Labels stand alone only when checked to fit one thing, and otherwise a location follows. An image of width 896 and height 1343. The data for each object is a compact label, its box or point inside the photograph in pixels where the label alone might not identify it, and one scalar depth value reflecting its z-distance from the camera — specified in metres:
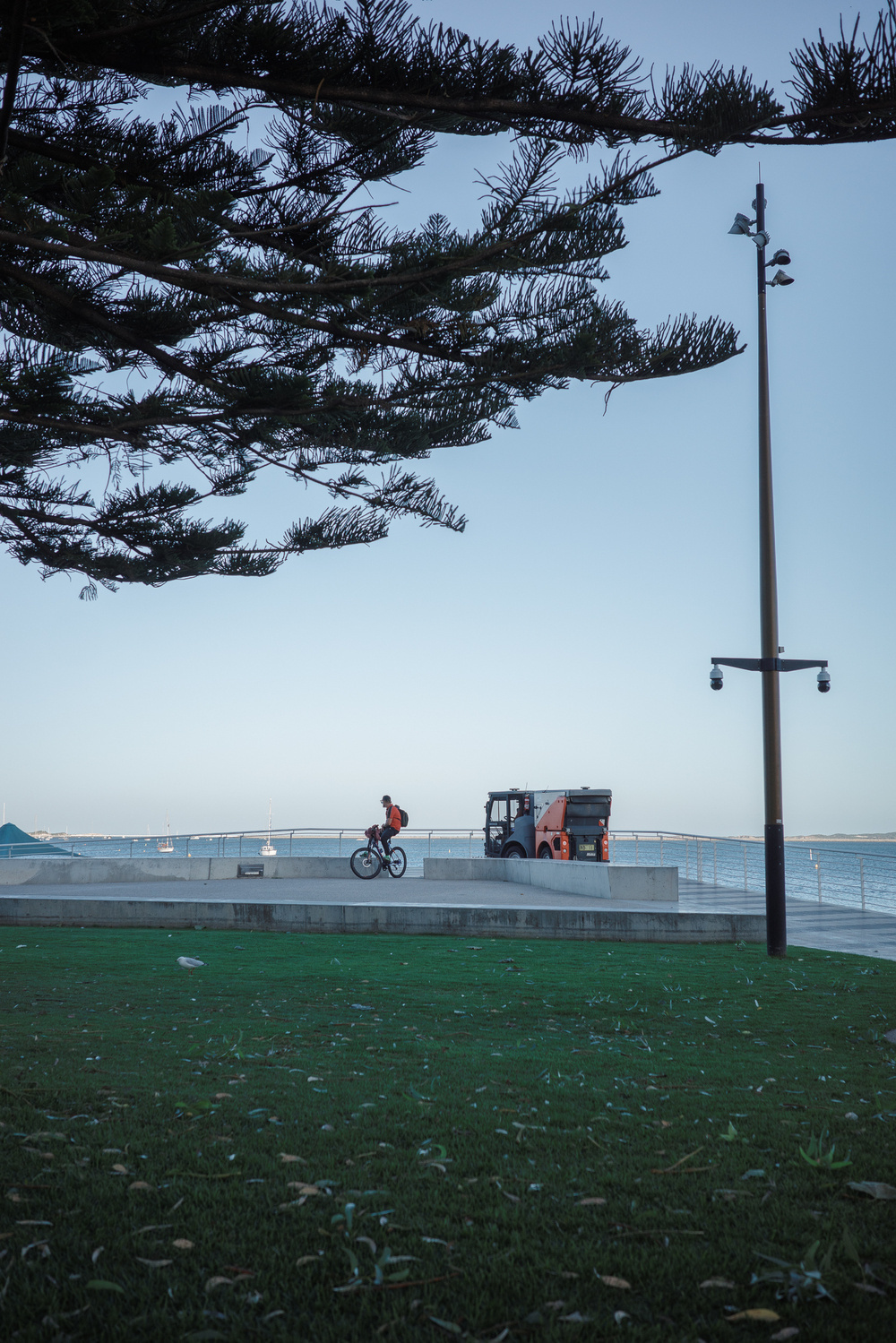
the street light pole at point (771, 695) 10.69
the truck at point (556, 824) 24.62
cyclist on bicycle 21.30
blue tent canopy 40.72
